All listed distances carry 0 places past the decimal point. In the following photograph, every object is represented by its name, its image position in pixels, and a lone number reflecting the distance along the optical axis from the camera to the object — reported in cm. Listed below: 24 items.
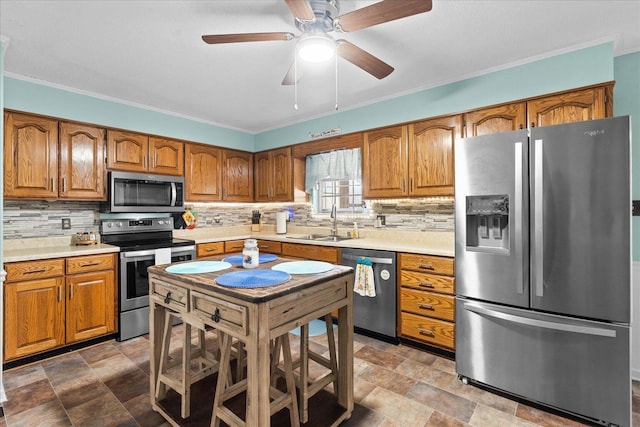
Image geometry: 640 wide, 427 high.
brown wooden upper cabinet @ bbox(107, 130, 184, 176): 335
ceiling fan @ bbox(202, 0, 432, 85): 143
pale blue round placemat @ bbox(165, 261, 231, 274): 173
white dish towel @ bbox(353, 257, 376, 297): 296
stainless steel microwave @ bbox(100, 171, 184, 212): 330
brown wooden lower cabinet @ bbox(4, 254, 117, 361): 247
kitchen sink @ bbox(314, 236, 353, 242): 376
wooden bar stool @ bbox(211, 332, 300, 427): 155
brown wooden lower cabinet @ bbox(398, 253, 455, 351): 257
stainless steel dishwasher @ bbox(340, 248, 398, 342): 288
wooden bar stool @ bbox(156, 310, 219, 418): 177
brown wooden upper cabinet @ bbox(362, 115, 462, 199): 291
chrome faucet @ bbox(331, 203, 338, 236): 385
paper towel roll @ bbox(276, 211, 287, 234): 450
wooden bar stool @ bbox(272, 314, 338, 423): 178
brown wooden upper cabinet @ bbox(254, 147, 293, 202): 436
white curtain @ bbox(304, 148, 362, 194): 393
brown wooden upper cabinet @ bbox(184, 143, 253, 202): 402
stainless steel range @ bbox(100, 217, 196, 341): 303
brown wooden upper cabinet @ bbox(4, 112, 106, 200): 273
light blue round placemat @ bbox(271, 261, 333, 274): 174
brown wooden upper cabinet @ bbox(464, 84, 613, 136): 223
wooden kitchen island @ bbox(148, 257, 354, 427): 134
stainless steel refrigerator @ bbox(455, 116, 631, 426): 175
